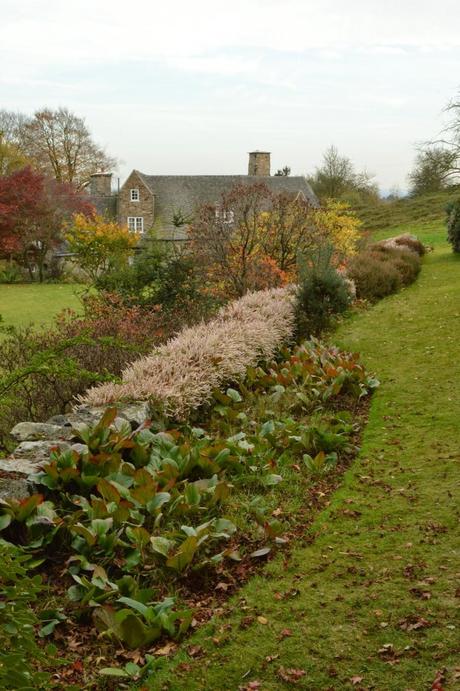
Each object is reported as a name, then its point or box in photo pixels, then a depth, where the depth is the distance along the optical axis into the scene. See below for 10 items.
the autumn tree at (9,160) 41.81
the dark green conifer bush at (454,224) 22.28
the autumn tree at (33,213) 34.62
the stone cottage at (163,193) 42.41
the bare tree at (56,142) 49.56
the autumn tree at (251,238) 14.45
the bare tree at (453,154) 23.84
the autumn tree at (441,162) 23.98
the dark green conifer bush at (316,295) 11.80
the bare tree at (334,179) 48.50
